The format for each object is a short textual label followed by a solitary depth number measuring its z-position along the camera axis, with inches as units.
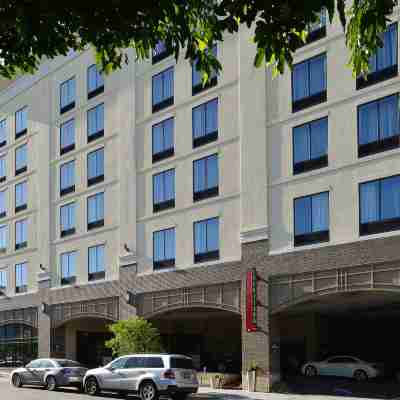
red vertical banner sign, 1293.1
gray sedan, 1310.7
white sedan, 1366.9
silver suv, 1077.8
